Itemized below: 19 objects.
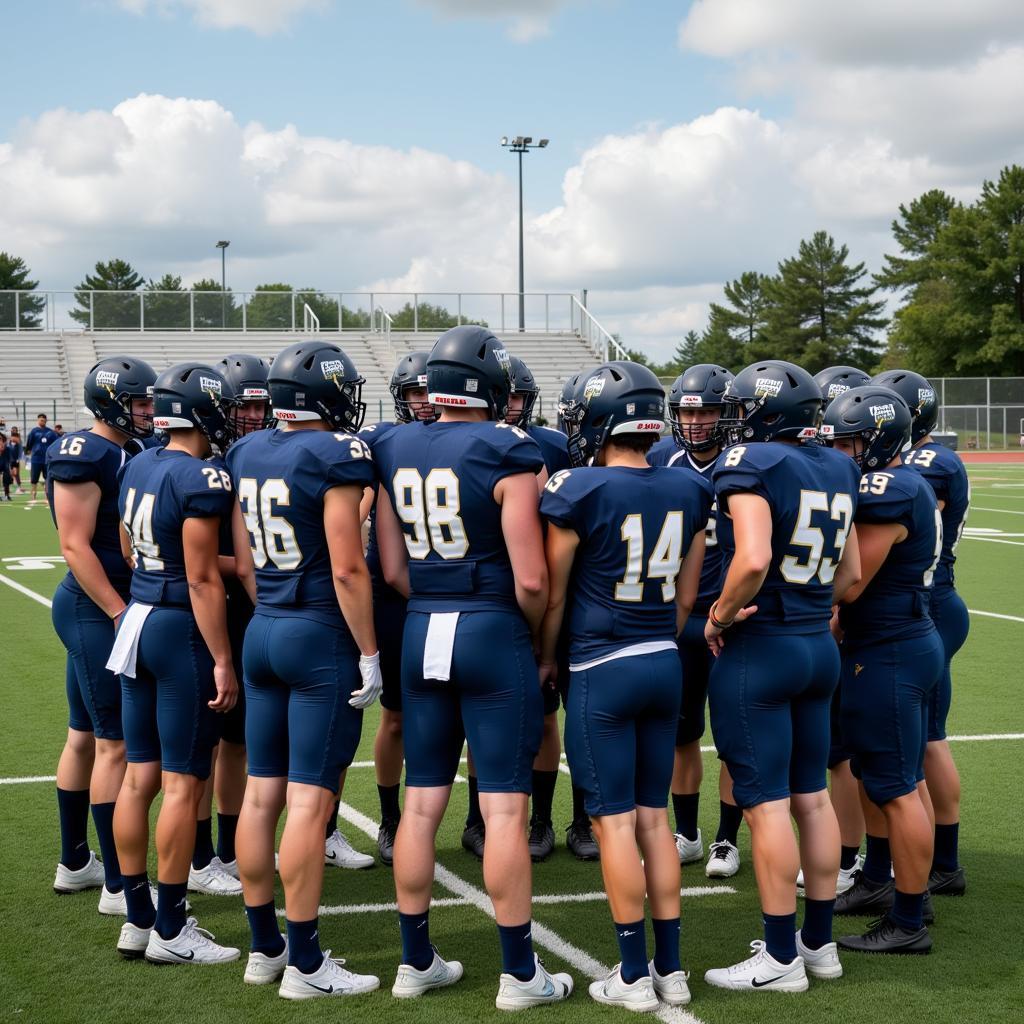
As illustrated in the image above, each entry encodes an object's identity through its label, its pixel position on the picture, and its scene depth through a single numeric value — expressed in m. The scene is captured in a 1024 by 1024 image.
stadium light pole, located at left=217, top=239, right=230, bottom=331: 38.19
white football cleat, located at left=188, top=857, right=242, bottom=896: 5.46
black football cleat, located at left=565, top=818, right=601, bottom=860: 5.84
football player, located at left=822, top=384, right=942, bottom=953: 4.71
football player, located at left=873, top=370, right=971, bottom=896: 5.31
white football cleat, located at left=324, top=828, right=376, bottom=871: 5.76
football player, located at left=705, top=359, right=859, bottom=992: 4.36
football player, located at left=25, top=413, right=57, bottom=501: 25.50
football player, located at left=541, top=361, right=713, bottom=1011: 4.21
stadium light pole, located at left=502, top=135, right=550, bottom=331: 45.91
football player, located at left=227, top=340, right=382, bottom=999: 4.31
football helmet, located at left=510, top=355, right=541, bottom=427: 6.22
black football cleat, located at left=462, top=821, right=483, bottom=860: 5.84
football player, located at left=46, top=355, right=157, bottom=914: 5.05
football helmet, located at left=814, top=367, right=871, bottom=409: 5.69
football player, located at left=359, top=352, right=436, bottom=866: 5.42
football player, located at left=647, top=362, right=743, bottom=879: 5.51
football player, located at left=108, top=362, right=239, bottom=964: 4.59
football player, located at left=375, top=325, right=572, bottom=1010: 4.22
